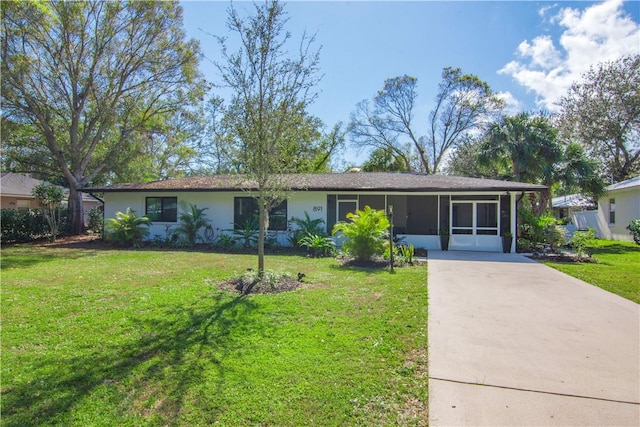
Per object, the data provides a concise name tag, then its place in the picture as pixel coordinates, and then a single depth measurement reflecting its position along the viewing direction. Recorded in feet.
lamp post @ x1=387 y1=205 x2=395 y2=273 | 28.74
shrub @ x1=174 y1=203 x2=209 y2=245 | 47.91
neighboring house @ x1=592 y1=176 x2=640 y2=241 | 57.67
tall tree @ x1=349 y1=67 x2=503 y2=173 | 105.19
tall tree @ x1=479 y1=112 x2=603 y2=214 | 56.90
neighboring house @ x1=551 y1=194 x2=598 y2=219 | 88.74
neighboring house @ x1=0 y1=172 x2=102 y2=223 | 76.12
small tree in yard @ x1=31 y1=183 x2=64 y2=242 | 51.06
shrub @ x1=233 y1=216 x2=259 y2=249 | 45.85
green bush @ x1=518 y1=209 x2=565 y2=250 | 41.91
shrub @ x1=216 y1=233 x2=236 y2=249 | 45.14
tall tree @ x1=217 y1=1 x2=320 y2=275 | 21.95
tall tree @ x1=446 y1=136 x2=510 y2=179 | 104.06
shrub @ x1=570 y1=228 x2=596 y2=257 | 37.37
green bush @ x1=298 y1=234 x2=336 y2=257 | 39.14
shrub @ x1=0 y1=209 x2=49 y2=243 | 50.03
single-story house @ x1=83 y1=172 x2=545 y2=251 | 44.39
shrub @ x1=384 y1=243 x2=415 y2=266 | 32.86
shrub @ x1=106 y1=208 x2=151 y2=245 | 46.11
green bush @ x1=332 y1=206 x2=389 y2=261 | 32.32
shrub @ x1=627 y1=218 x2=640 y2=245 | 50.95
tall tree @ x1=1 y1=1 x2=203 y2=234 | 52.39
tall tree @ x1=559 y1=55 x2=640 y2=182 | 75.36
